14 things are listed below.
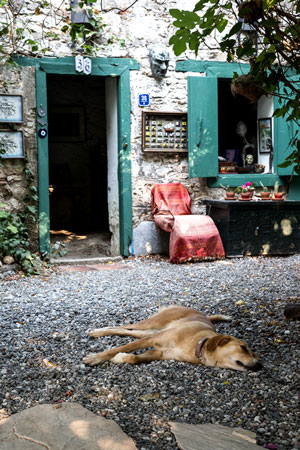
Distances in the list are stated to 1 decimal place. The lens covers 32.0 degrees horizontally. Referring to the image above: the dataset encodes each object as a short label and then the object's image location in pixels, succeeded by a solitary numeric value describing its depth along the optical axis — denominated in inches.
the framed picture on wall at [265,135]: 315.3
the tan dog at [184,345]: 114.8
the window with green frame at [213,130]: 294.8
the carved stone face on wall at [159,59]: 284.4
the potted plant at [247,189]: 287.5
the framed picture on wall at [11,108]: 264.7
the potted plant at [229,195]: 291.3
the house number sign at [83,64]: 273.1
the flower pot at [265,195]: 292.4
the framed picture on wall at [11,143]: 264.5
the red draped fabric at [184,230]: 273.3
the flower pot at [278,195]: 292.6
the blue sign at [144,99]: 290.7
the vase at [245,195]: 285.9
